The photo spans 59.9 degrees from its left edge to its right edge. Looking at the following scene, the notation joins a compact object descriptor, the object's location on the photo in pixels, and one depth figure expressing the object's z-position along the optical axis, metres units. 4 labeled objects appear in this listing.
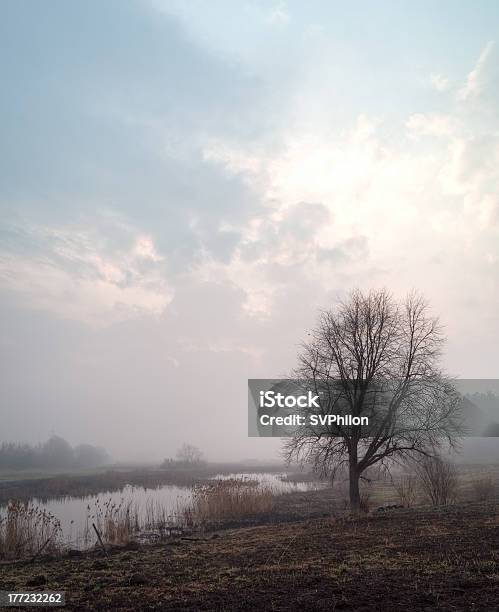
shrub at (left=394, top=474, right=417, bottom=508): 21.20
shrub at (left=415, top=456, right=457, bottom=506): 20.16
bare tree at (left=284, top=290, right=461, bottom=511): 18.81
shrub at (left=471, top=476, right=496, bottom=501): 20.74
